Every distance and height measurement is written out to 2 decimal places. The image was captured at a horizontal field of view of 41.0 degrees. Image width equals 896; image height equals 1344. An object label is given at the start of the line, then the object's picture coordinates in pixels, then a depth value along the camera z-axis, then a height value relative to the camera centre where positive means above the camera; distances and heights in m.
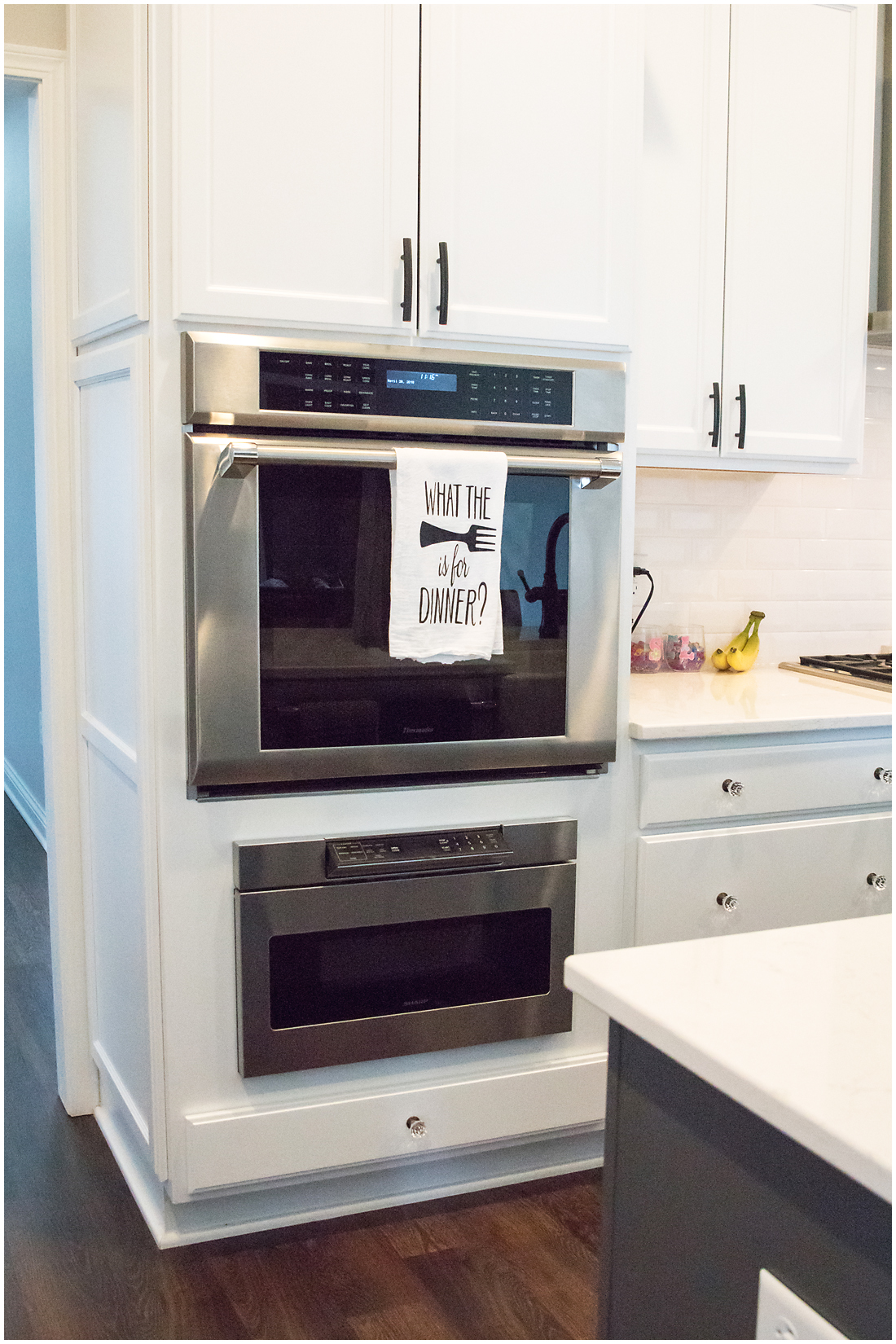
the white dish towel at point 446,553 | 1.98 +0.07
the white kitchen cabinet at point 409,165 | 1.88 +0.72
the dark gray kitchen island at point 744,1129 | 0.75 -0.38
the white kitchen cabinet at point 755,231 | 2.53 +0.80
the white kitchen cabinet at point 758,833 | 2.31 -0.47
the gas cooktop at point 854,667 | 2.81 -0.17
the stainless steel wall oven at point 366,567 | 1.92 +0.05
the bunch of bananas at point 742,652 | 3.02 -0.14
